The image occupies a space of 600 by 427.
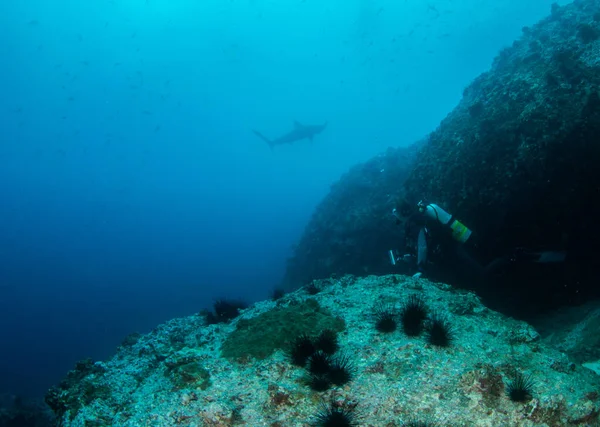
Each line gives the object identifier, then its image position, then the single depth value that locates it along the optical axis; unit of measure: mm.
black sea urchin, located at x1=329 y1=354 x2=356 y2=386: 3777
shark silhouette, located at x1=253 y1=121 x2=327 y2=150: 36125
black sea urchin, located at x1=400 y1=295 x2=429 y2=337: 4434
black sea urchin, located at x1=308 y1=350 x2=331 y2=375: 3801
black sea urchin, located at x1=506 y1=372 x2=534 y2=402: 3621
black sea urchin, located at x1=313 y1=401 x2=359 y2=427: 3074
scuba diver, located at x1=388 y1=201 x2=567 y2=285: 7543
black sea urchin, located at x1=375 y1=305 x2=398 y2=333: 4605
